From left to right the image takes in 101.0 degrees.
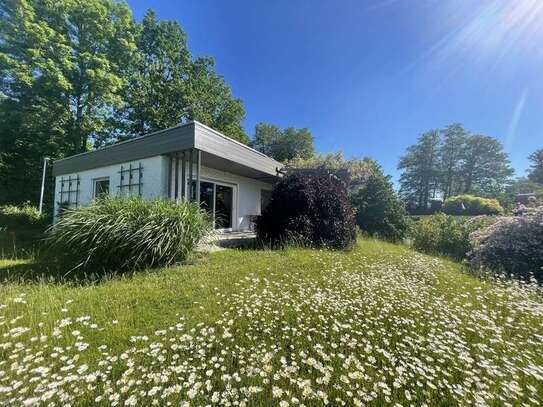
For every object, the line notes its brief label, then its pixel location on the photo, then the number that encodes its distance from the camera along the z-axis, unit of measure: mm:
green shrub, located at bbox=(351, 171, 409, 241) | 9773
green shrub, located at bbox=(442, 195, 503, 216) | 16733
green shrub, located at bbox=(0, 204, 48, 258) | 5900
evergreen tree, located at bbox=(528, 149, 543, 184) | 20828
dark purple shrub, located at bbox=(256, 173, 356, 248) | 6172
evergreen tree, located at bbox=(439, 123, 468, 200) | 32344
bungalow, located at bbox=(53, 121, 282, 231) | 5840
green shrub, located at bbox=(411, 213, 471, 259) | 7254
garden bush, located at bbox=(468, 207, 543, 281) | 4949
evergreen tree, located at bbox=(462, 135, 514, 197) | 29922
